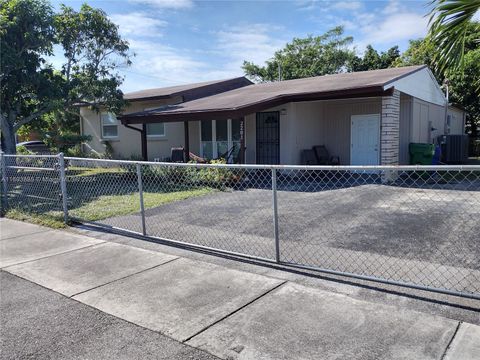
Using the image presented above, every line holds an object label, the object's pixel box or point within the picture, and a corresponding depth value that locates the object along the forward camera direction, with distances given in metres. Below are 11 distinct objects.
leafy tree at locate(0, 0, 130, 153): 12.37
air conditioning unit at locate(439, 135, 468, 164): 17.59
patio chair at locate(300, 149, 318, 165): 13.98
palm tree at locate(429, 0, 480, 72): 4.64
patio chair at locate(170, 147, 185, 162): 14.91
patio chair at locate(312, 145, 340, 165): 14.35
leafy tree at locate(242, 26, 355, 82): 35.88
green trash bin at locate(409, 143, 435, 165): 13.46
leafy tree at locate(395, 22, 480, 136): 22.61
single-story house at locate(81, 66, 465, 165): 12.38
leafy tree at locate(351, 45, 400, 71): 29.38
